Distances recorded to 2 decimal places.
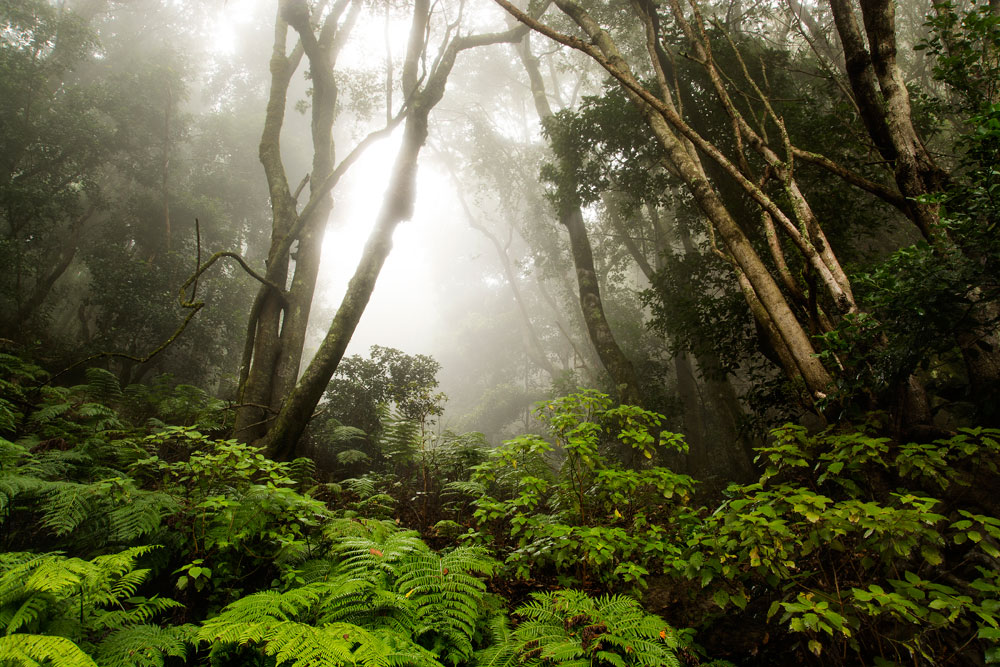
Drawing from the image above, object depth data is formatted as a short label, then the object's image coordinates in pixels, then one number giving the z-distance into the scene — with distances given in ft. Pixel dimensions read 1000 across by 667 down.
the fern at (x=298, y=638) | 5.01
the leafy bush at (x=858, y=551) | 6.06
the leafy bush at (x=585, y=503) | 9.80
